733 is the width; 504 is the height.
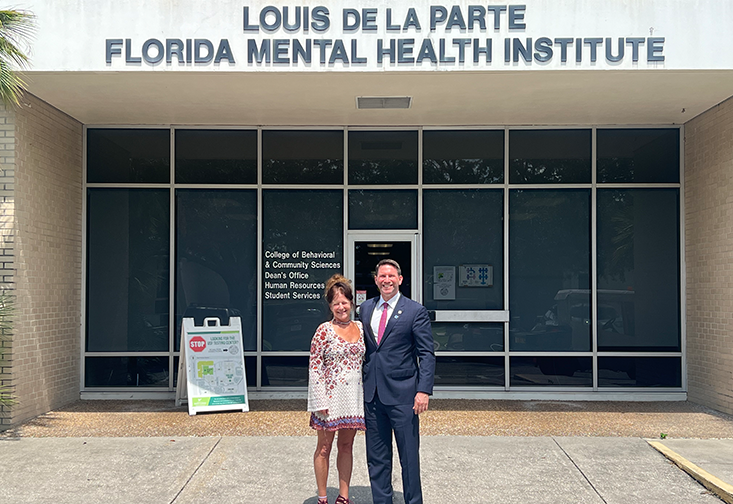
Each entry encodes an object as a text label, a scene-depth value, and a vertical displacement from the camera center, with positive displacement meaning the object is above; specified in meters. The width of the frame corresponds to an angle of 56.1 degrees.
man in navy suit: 4.82 -0.79
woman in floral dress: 4.83 -0.74
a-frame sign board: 8.43 -1.21
